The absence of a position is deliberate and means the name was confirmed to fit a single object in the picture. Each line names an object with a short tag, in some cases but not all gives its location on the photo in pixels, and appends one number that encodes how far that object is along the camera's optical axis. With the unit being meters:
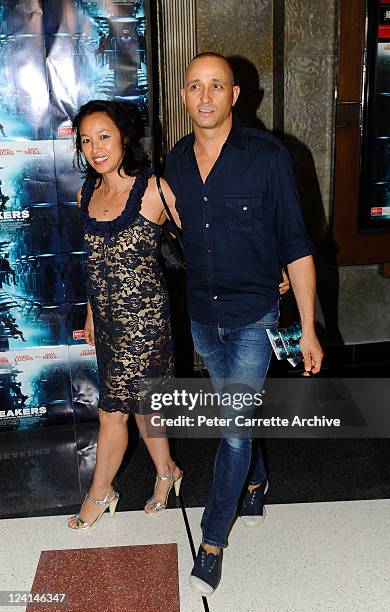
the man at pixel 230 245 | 1.88
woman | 2.05
